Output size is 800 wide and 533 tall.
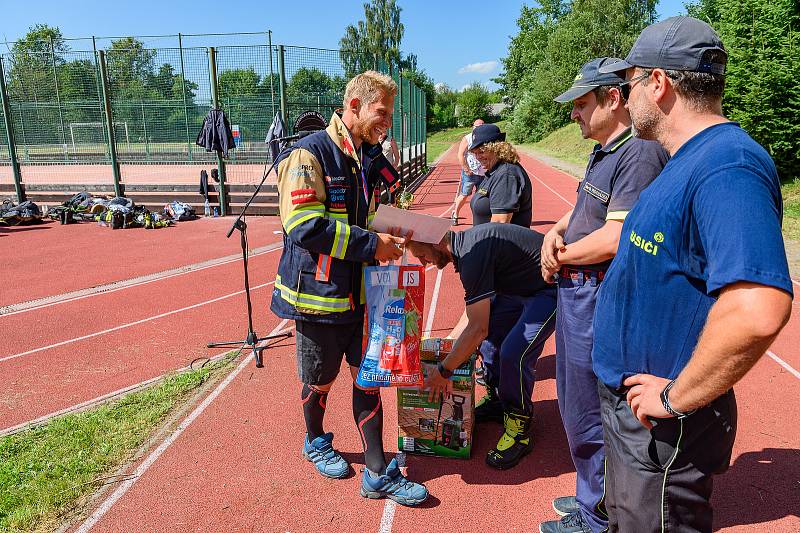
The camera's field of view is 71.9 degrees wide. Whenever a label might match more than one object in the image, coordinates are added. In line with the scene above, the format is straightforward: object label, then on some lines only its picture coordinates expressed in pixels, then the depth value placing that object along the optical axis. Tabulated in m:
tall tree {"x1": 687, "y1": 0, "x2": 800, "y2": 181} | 12.97
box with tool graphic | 3.47
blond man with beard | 2.75
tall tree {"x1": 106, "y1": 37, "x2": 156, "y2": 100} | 14.48
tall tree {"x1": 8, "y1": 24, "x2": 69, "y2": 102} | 14.96
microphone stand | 5.01
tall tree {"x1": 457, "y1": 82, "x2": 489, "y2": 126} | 73.69
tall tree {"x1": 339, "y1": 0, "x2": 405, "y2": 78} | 60.03
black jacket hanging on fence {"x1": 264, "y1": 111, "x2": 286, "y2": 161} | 11.69
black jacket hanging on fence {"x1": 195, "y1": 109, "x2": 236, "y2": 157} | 12.23
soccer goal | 16.56
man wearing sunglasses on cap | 2.39
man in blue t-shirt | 1.33
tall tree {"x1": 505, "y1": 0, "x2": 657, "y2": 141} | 44.25
